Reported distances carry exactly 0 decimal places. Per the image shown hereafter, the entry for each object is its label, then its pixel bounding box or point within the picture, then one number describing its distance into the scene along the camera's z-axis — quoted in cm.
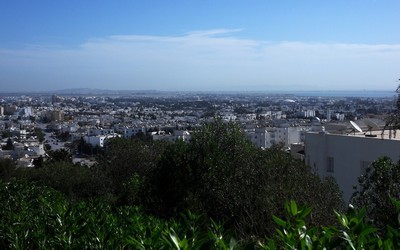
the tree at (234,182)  772
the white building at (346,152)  1600
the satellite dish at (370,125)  2001
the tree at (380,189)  646
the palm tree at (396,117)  908
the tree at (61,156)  3135
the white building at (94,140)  5481
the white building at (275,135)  4231
